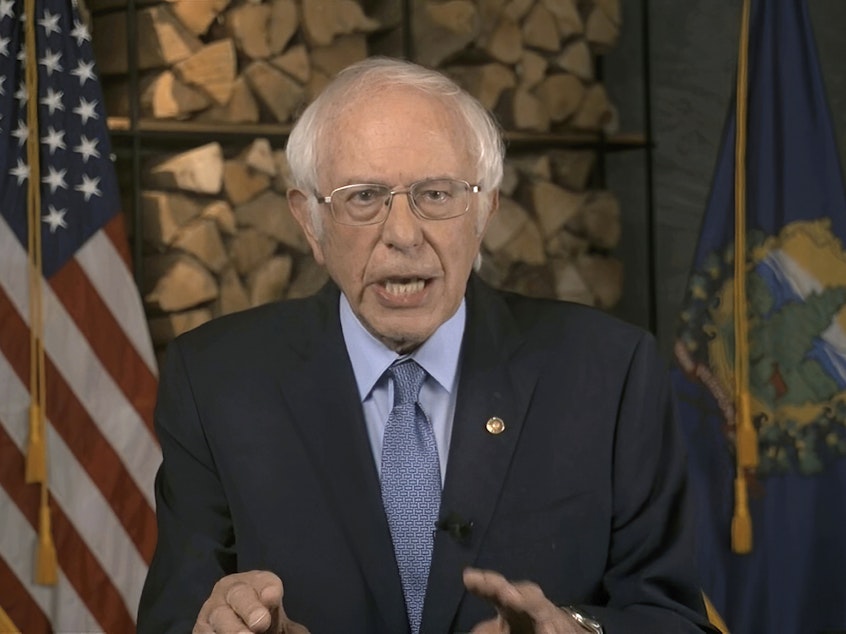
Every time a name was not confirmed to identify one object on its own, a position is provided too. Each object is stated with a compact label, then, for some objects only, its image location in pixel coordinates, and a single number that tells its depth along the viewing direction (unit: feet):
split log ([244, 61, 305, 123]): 10.85
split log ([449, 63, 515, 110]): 11.94
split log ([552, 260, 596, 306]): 12.46
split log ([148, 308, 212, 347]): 10.58
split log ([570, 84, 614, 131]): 12.69
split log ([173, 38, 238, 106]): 10.52
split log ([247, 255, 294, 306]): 10.89
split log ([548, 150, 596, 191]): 12.62
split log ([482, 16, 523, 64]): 12.05
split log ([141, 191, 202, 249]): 10.41
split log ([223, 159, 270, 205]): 10.71
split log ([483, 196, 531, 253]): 12.01
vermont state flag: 10.27
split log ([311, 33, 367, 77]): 11.23
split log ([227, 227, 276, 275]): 10.79
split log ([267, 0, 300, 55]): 10.88
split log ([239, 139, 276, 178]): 10.77
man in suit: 5.70
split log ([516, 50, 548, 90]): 12.23
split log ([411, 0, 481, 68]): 11.85
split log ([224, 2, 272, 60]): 10.64
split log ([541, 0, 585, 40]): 12.43
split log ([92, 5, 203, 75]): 10.41
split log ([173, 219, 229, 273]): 10.45
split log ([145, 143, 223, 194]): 10.43
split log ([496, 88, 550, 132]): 12.14
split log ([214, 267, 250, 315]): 10.70
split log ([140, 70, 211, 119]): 10.46
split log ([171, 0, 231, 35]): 10.48
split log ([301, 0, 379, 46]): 11.08
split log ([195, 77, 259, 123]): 10.75
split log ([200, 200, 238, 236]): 10.55
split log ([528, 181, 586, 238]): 12.30
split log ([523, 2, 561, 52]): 12.25
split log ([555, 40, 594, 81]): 12.50
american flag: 9.41
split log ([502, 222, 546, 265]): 12.14
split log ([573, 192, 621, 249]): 12.68
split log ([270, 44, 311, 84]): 10.94
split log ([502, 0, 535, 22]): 12.17
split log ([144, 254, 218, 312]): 10.44
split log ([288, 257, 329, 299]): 11.19
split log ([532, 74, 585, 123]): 12.44
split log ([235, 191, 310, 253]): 10.84
